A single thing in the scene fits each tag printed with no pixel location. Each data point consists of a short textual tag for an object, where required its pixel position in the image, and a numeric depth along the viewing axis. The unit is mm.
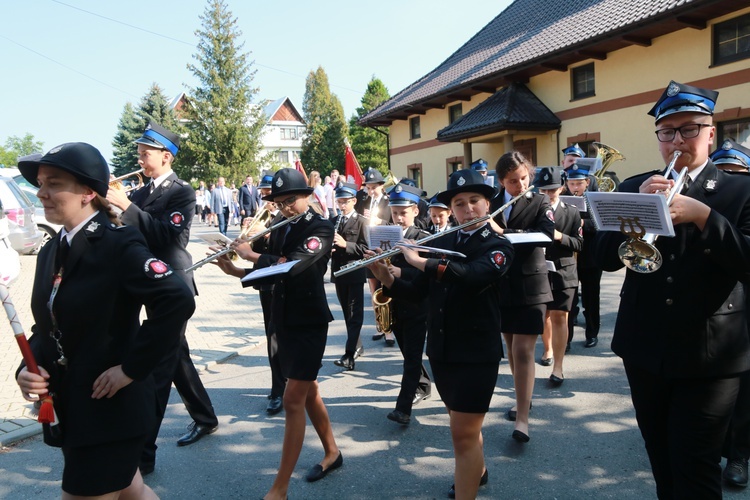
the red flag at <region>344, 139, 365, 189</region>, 12945
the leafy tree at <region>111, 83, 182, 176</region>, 53781
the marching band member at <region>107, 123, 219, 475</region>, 4059
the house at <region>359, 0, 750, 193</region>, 13695
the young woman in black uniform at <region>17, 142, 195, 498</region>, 2289
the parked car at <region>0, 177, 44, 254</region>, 13609
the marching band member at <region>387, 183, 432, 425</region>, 5035
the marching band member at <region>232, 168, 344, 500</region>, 3758
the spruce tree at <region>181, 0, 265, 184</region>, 45094
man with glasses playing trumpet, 2473
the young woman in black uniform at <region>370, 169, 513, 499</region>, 3199
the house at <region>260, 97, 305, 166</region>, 87312
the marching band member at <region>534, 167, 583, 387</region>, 5691
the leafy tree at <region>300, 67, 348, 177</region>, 61750
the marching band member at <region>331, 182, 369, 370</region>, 6840
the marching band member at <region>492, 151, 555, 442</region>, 4516
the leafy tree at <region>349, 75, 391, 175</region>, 55906
